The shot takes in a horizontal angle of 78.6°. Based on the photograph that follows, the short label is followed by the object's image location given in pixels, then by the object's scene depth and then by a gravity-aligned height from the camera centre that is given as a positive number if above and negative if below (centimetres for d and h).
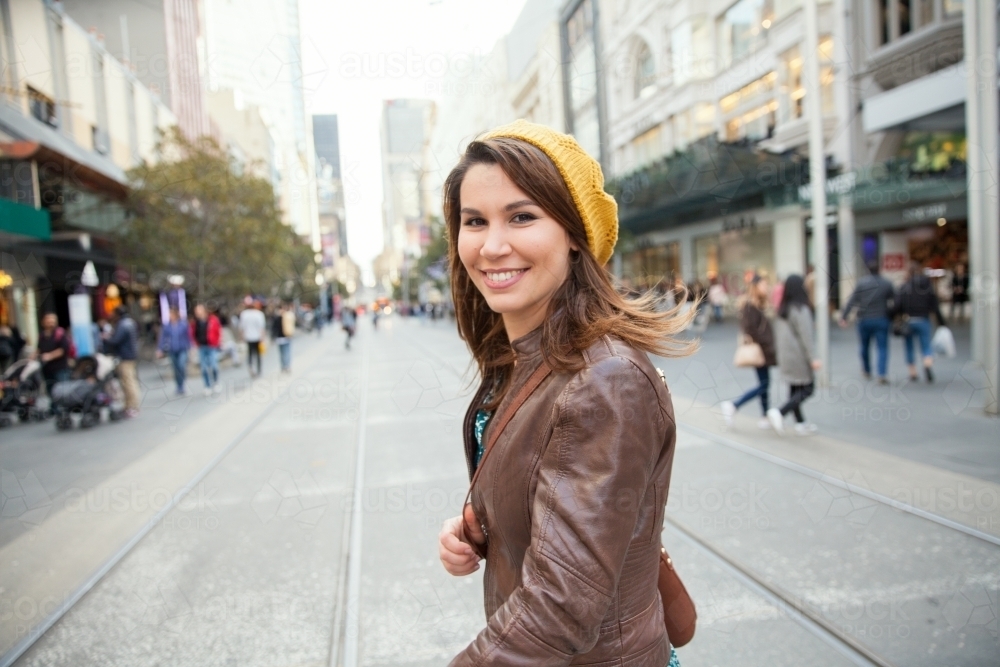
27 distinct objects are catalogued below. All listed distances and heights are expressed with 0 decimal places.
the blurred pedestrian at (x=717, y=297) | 2073 -49
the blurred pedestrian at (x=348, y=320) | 2317 -66
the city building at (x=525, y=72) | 2644 +1305
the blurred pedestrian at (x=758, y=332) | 645 -55
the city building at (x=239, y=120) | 6562 +2135
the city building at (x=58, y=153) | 1211 +454
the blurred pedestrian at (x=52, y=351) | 1062 -53
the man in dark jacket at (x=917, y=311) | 834 -55
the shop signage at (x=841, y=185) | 1672 +250
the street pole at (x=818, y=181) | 838 +135
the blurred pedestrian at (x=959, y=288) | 1628 -53
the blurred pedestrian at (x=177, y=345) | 1220 -63
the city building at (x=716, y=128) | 1828 +560
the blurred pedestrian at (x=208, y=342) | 1228 -61
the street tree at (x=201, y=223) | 1872 +282
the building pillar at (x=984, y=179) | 656 +97
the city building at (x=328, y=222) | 8879 +2108
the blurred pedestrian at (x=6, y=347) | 1202 -45
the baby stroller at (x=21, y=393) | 936 -109
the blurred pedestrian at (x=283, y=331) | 1409 -56
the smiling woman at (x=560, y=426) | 88 -21
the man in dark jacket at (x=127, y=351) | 972 -55
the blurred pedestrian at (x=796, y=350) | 618 -74
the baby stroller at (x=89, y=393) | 858 -107
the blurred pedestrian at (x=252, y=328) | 1445 -45
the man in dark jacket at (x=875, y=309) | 849 -49
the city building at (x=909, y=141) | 1454 +343
